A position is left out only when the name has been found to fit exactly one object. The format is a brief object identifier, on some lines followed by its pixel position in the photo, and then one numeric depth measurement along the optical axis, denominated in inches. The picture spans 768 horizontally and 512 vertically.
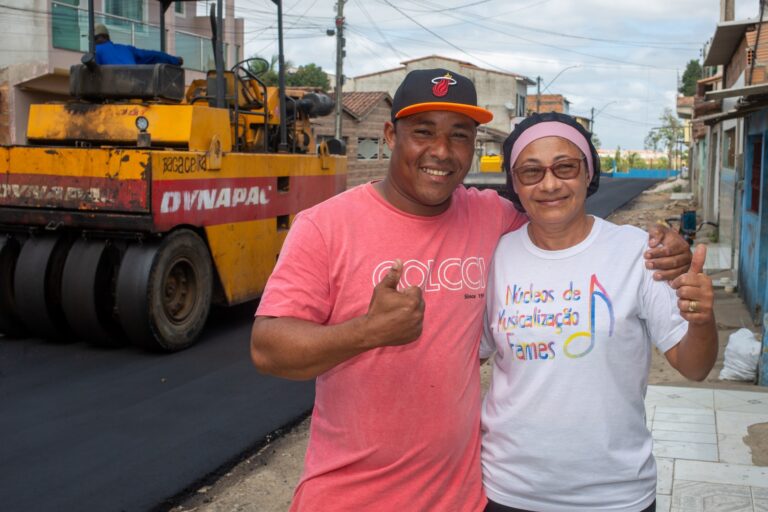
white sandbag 267.7
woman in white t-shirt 86.9
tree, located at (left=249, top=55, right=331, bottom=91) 2454.5
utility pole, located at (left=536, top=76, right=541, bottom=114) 2171.5
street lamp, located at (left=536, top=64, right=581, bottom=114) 2171.5
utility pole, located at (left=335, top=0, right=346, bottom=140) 1083.3
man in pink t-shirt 86.0
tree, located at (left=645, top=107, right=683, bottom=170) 2578.7
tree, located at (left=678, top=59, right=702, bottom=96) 2725.4
